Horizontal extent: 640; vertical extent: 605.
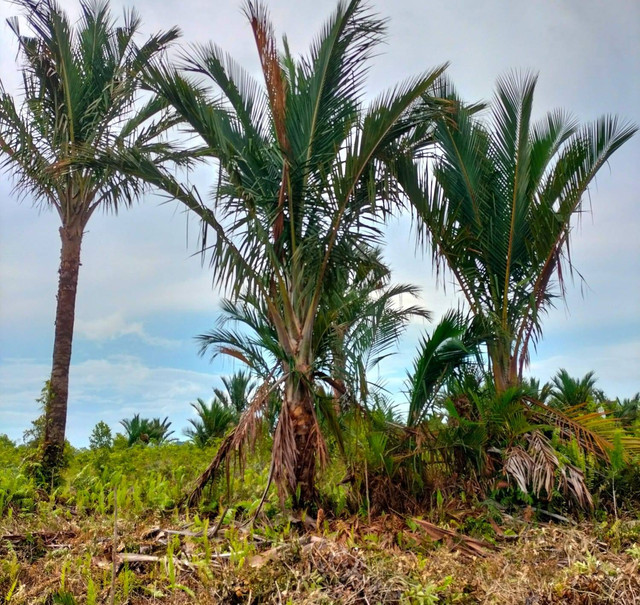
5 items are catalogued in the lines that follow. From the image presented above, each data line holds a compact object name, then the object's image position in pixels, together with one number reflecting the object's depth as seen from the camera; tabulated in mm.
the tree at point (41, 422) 10023
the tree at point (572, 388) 13620
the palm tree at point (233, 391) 15594
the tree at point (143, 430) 17302
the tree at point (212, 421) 16953
